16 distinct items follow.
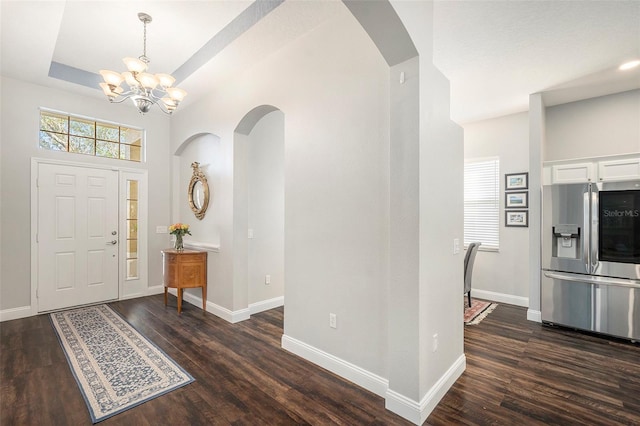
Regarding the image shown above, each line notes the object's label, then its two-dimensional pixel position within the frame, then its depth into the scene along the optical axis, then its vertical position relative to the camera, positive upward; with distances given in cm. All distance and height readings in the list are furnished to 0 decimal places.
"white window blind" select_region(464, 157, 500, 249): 499 +22
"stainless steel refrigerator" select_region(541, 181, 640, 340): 336 -51
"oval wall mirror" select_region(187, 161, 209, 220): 459 +33
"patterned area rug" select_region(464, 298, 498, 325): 401 -142
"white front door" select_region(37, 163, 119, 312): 426 -35
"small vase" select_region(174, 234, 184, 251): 445 -44
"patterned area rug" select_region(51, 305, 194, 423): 227 -141
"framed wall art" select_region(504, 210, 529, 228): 468 -6
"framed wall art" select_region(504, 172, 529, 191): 467 +53
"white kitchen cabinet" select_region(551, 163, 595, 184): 372 +53
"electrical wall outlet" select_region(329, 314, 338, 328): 265 -96
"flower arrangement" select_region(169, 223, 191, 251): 444 -29
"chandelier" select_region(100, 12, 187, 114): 281 +129
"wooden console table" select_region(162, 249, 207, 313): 419 -82
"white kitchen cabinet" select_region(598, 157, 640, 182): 343 +53
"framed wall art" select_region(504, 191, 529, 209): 468 +23
